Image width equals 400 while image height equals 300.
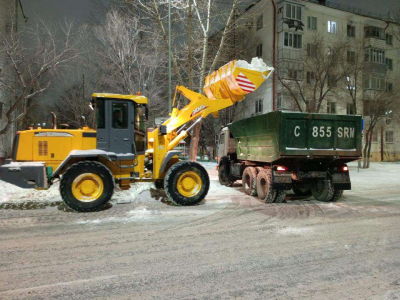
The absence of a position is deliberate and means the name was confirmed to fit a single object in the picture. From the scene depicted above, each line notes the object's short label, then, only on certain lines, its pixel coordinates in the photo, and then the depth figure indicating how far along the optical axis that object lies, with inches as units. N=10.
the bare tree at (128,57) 846.5
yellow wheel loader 295.7
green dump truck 346.0
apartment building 1219.2
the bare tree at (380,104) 924.6
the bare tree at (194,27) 719.1
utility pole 634.8
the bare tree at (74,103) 1042.7
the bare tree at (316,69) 861.8
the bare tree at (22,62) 607.2
